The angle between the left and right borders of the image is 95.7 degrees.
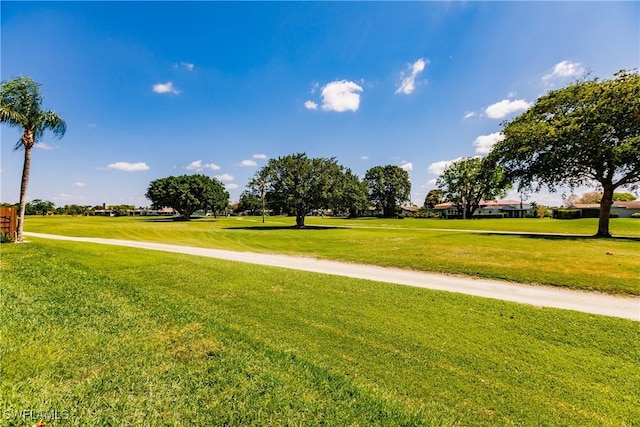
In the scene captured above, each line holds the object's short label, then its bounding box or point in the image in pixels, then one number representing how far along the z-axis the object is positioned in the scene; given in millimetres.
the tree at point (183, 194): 65312
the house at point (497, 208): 86156
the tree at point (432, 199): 104931
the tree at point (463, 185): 69331
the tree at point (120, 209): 121312
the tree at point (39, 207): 108938
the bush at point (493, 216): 73775
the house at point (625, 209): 69462
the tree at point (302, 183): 34969
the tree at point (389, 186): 86625
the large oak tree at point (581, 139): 19359
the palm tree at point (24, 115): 16594
